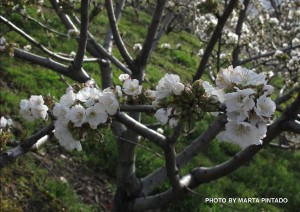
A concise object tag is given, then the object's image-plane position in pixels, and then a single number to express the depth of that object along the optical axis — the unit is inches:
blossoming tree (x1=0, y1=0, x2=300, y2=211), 19.4
